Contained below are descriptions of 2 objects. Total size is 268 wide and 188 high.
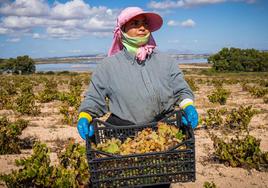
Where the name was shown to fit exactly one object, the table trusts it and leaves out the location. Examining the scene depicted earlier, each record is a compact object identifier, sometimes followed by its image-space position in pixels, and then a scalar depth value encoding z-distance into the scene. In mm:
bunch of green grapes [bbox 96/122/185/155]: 2443
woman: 2994
